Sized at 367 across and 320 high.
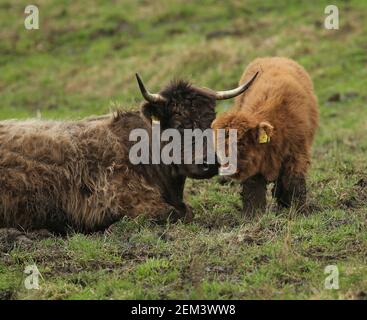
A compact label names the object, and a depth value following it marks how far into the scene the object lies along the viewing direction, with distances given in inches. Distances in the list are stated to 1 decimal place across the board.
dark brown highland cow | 611.8
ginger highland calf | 589.3
